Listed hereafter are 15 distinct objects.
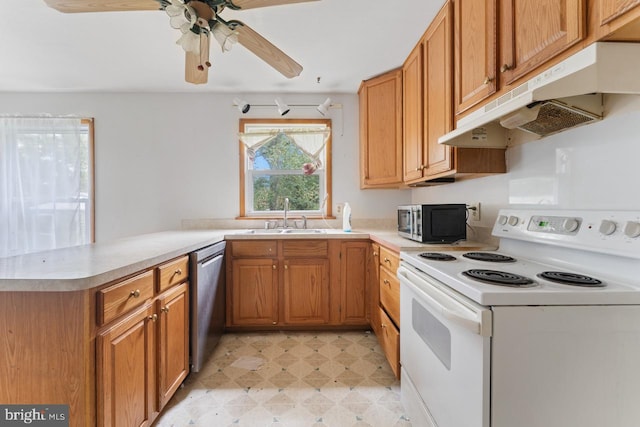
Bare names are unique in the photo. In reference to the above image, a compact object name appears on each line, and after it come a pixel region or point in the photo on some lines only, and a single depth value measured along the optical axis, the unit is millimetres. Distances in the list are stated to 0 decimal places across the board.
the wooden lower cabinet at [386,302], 1708
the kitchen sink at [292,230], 2701
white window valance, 2900
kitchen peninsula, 938
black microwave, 1751
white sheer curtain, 2791
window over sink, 2941
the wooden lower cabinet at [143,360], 1025
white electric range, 786
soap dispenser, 2654
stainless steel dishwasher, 1755
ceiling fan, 1232
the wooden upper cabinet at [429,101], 1645
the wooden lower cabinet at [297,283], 2359
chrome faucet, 2838
